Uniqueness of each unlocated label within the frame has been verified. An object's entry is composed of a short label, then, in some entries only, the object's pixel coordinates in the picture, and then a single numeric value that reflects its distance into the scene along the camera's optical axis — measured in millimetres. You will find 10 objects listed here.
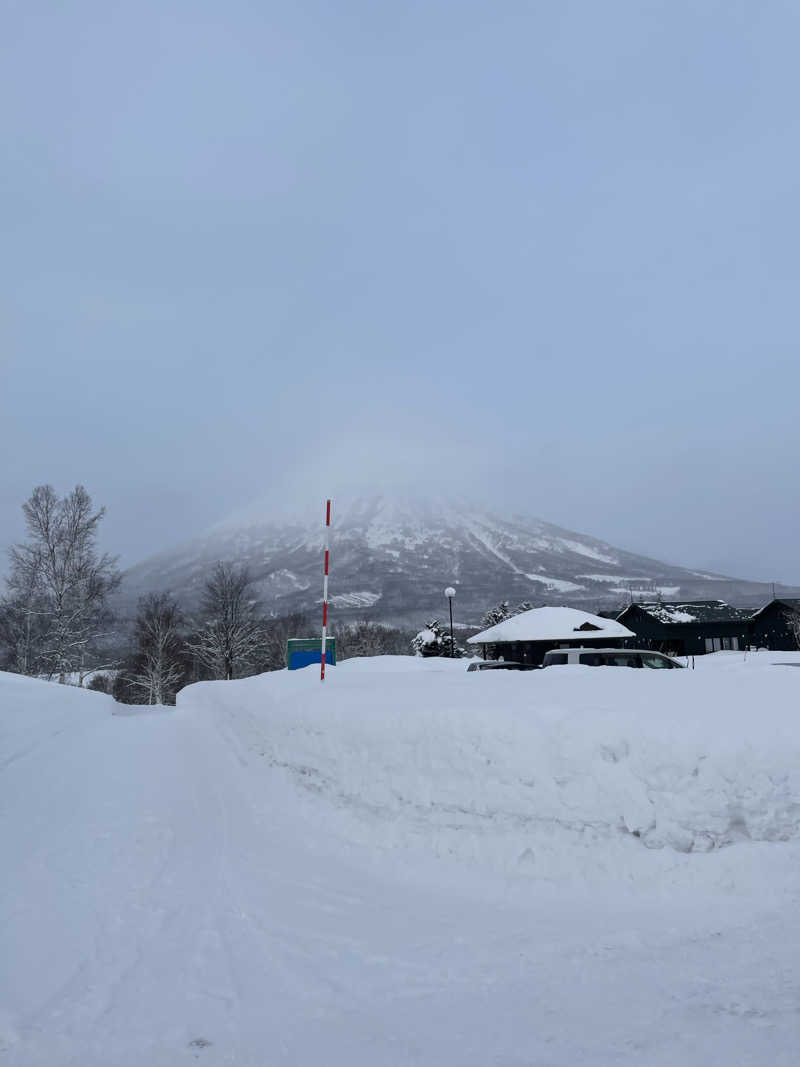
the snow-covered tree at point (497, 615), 71188
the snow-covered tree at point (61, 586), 26859
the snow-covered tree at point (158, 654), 41125
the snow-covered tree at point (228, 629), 44844
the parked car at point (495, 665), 22303
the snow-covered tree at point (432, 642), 58094
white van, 14375
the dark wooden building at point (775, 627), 53625
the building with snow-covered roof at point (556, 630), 35812
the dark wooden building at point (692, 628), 55469
